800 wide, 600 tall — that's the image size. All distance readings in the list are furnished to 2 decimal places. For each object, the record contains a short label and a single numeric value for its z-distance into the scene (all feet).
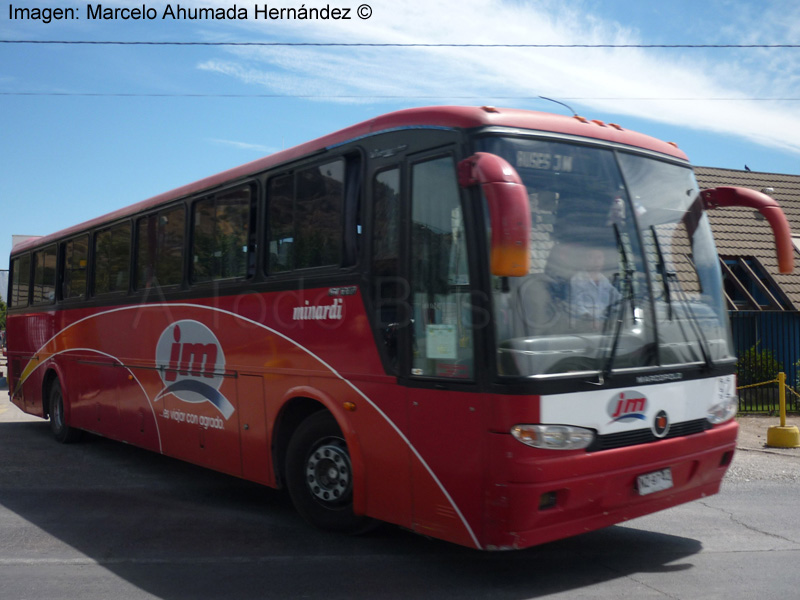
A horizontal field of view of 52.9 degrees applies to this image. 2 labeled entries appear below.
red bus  15.75
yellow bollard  36.17
